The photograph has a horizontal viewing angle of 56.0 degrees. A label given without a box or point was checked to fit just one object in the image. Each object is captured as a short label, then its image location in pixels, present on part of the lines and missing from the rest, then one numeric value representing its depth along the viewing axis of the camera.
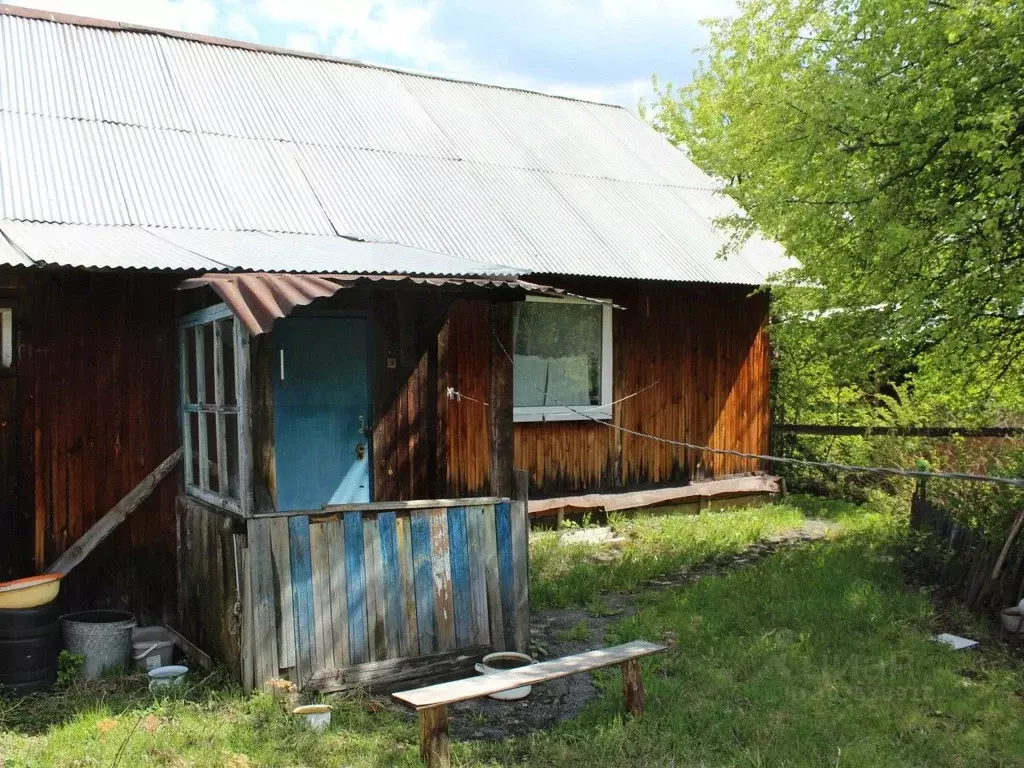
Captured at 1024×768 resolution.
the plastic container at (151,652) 6.14
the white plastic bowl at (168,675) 5.69
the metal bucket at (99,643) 6.03
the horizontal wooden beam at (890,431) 10.80
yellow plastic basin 5.73
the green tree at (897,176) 6.93
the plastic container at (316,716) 5.06
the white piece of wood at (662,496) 10.34
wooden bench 4.51
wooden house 5.70
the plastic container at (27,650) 5.65
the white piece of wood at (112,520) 6.57
